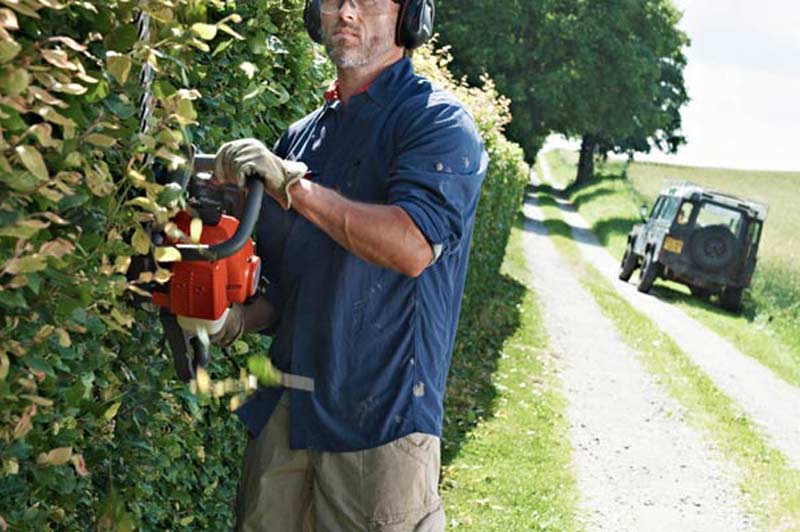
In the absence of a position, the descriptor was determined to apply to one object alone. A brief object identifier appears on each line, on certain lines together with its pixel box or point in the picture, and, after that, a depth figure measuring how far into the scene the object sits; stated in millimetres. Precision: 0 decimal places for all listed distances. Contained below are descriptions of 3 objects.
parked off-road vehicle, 22769
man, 2984
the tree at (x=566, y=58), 44094
